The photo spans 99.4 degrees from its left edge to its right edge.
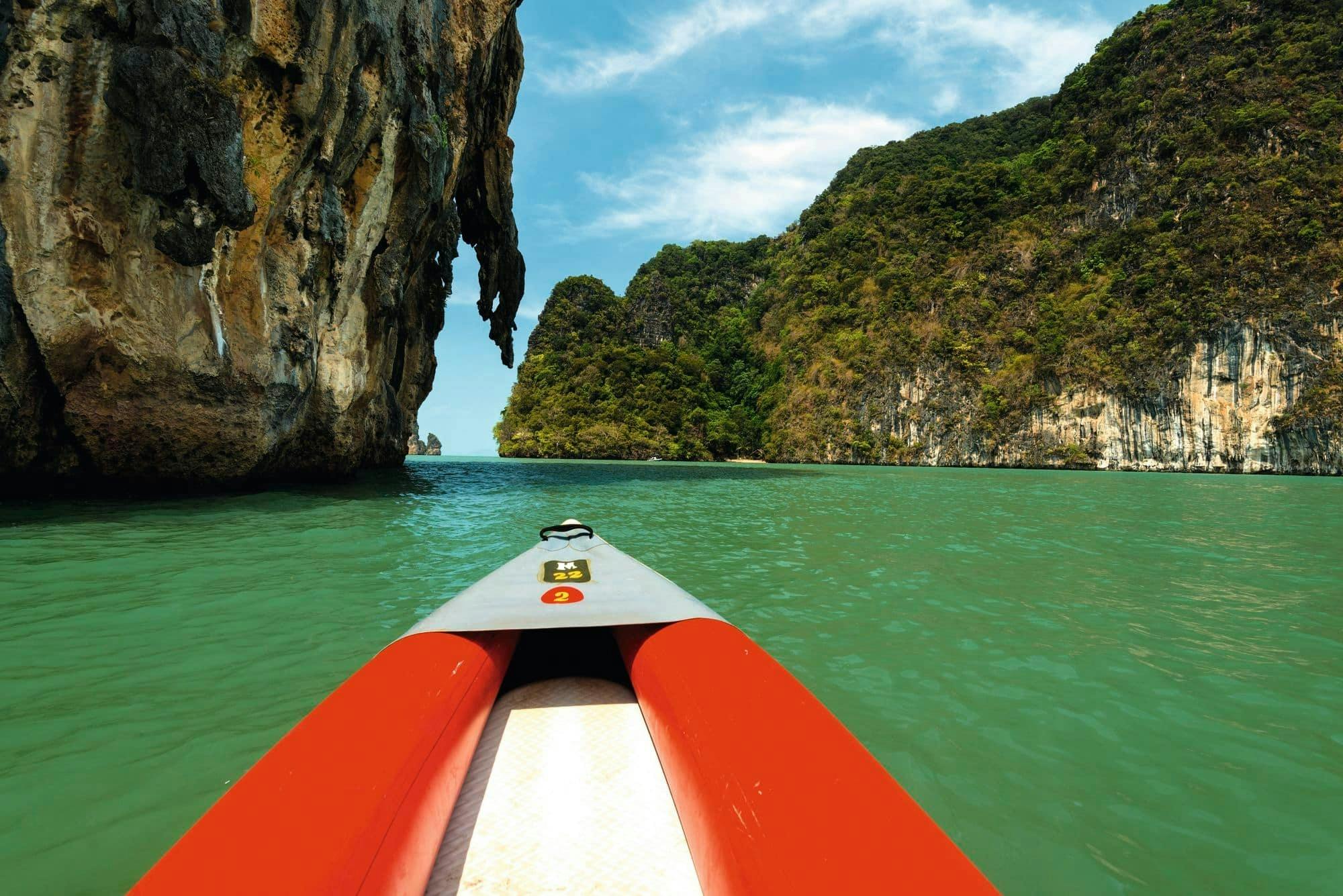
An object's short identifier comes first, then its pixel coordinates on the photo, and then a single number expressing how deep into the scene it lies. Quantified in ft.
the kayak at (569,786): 3.89
